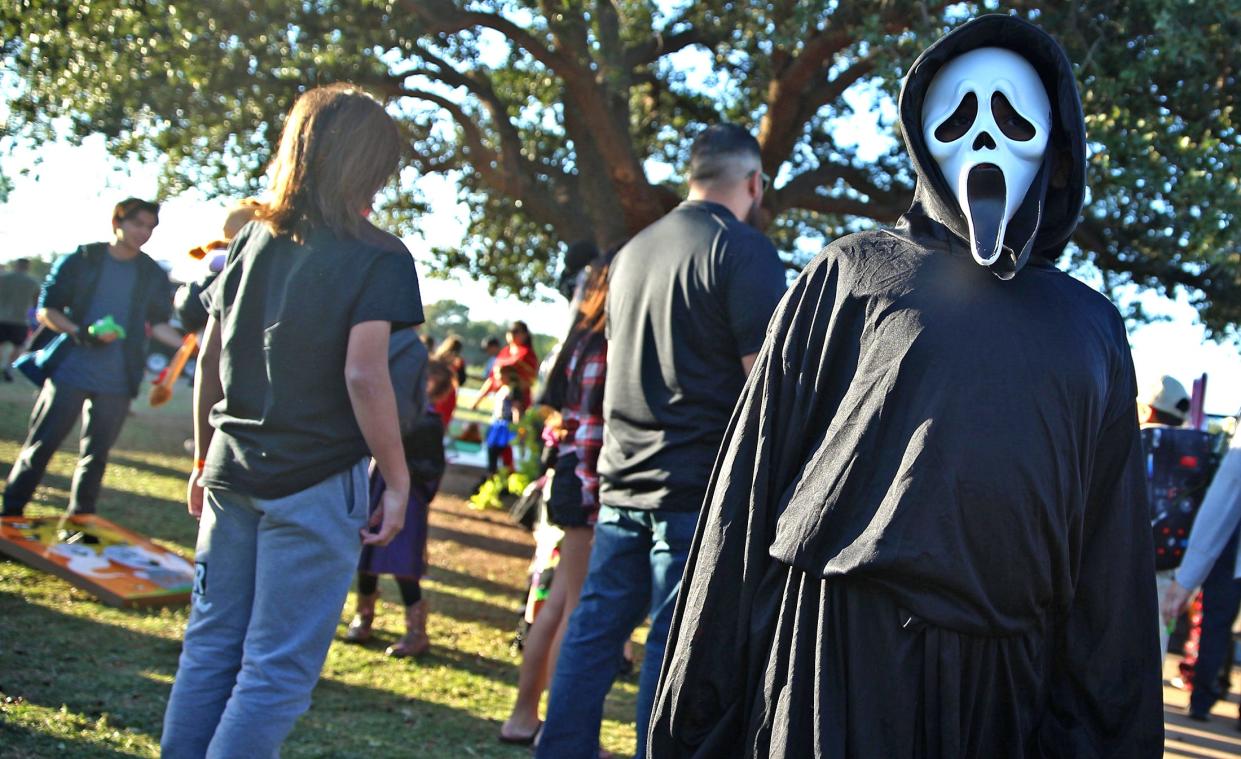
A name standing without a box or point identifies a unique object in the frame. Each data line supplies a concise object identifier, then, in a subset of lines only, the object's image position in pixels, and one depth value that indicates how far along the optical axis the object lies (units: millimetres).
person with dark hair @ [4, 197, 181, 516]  6047
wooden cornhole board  5355
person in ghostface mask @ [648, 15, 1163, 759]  1764
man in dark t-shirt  3148
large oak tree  7418
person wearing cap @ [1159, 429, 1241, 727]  4016
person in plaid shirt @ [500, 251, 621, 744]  3895
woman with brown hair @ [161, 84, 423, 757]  2621
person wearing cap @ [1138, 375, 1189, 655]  5703
